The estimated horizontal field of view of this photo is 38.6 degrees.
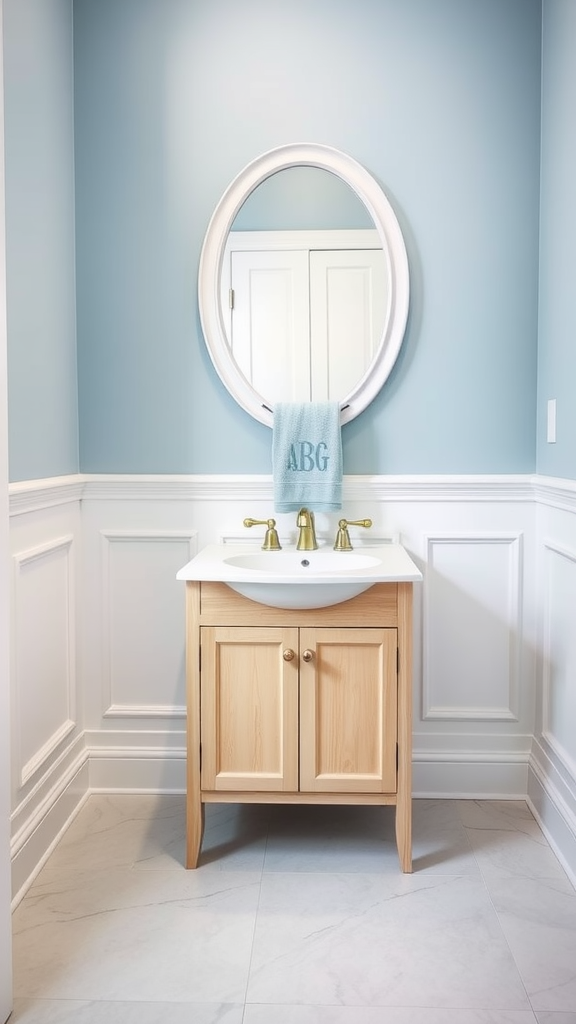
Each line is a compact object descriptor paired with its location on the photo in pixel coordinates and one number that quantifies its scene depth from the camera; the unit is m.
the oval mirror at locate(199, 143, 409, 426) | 2.30
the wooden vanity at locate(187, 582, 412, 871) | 1.96
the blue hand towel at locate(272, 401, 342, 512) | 2.29
